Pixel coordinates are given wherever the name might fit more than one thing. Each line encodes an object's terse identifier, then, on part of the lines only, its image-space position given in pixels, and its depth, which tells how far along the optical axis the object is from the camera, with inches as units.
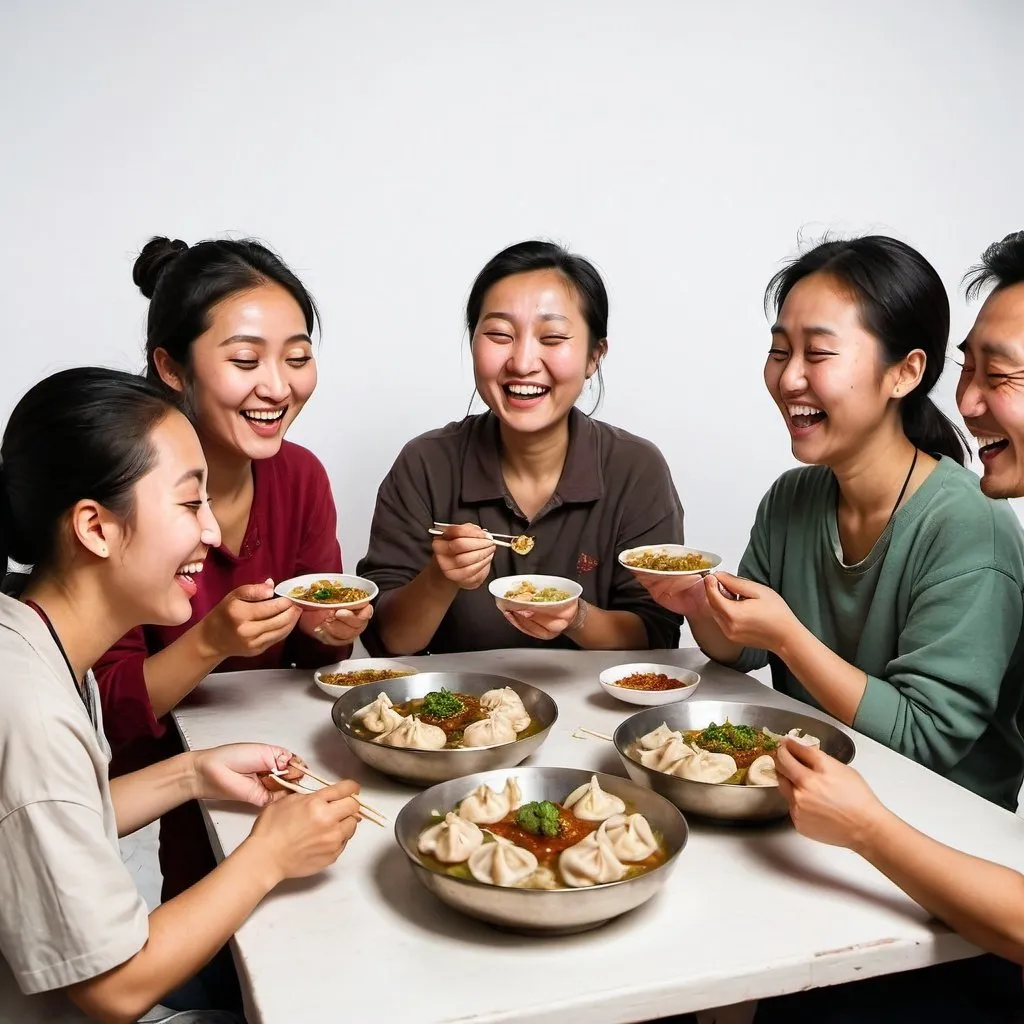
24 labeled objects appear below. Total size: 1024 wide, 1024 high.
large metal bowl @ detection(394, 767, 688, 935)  48.9
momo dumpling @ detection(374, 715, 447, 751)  69.6
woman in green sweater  80.2
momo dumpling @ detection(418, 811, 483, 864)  54.8
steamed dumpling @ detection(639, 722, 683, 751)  69.9
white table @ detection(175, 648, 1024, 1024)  47.9
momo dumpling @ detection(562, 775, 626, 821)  59.2
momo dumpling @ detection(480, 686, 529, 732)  74.3
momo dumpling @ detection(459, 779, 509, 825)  58.9
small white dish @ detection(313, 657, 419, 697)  85.8
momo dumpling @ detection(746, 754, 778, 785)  63.8
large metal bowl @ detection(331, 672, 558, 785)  65.2
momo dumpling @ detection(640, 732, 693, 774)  66.1
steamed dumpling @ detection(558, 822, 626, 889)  52.9
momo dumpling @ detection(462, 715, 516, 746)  69.7
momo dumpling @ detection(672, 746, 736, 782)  64.3
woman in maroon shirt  94.7
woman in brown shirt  107.8
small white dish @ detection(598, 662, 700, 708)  82.8
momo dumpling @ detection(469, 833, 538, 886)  52.6
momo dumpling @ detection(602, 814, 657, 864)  54.9
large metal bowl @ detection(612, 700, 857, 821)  60.9
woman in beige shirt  49.8
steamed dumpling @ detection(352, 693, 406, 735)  72.6
